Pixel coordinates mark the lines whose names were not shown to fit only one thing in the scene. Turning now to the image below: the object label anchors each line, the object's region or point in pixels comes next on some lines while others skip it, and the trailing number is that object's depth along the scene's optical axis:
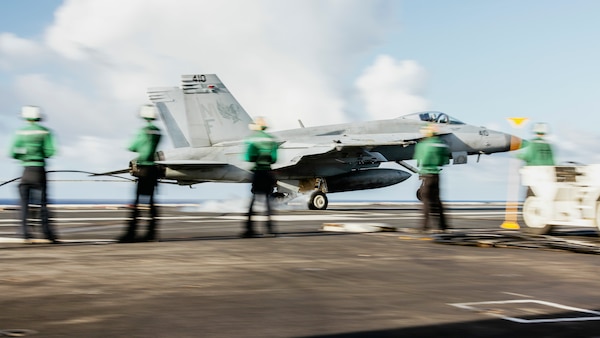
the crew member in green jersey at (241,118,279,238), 12.22
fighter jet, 26.64
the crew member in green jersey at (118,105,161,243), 11.11
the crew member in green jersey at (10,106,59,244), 10.21
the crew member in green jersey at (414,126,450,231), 13.16
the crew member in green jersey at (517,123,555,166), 13.97
